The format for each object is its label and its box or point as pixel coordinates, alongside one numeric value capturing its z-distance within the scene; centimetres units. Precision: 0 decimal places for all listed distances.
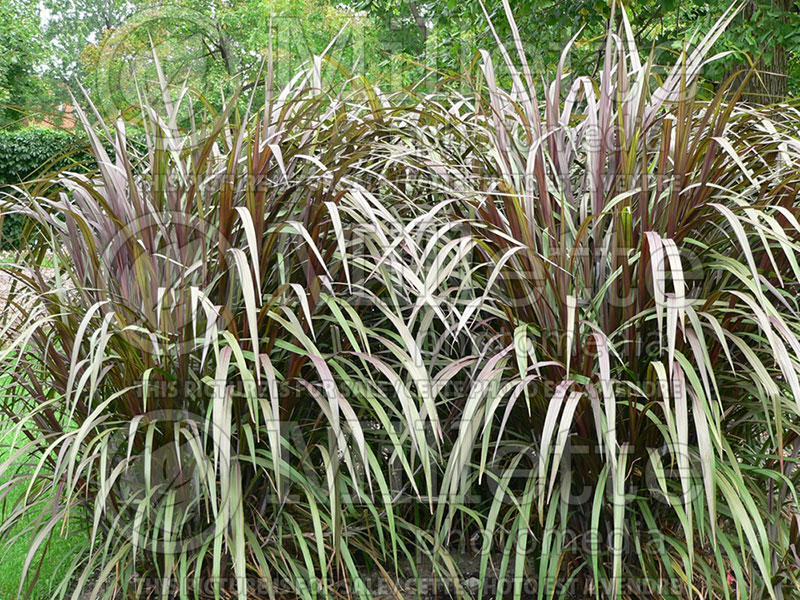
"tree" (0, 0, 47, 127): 2000
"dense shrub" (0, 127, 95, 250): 1230
